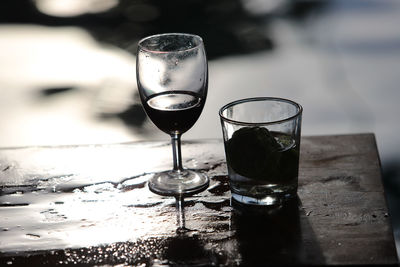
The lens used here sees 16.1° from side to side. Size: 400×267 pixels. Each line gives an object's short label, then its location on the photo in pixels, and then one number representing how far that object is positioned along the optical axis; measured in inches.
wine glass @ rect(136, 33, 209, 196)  57.5
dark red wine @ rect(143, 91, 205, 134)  57.8
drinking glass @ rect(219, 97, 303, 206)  55.5
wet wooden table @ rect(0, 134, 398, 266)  53.1
